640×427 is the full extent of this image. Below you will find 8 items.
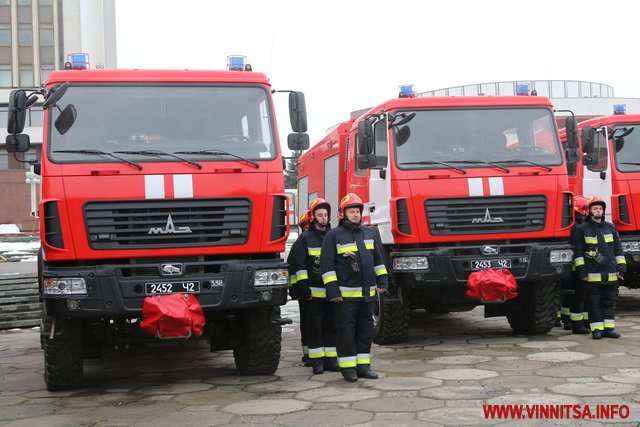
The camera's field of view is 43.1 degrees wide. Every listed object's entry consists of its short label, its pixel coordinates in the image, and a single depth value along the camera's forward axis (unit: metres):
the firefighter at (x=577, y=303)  9.30
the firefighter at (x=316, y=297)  7.57
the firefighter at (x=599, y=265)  8.98
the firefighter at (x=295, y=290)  7.66
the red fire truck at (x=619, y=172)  10.40
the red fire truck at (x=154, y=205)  6.59
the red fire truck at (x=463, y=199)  8.64
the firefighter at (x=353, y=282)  7.11
